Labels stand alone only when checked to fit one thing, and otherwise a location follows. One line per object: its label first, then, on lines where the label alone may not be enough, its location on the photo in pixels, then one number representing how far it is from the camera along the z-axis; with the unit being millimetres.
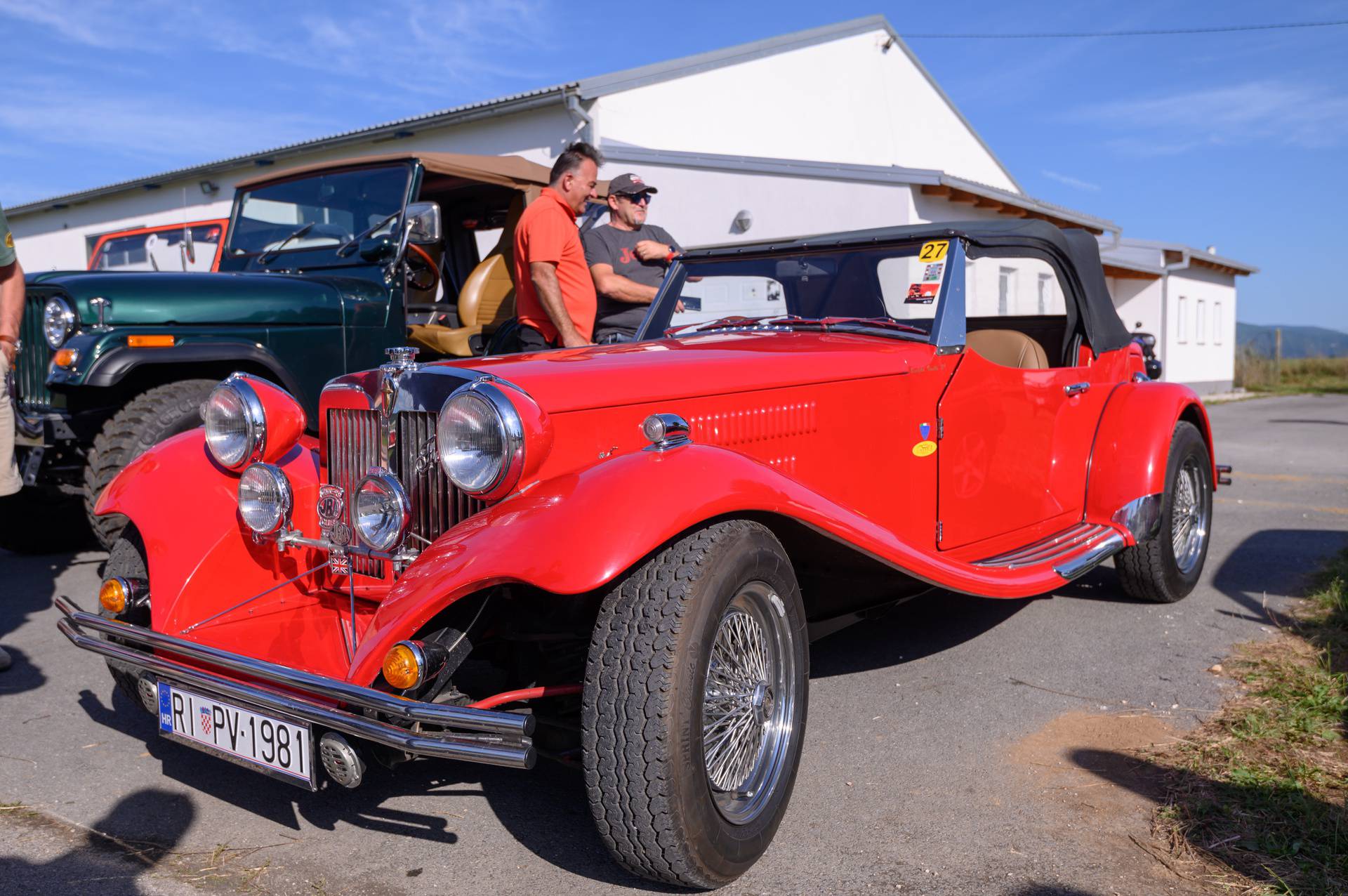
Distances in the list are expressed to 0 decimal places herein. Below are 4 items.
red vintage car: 2109
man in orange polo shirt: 4633
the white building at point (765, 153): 11414
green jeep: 4867
